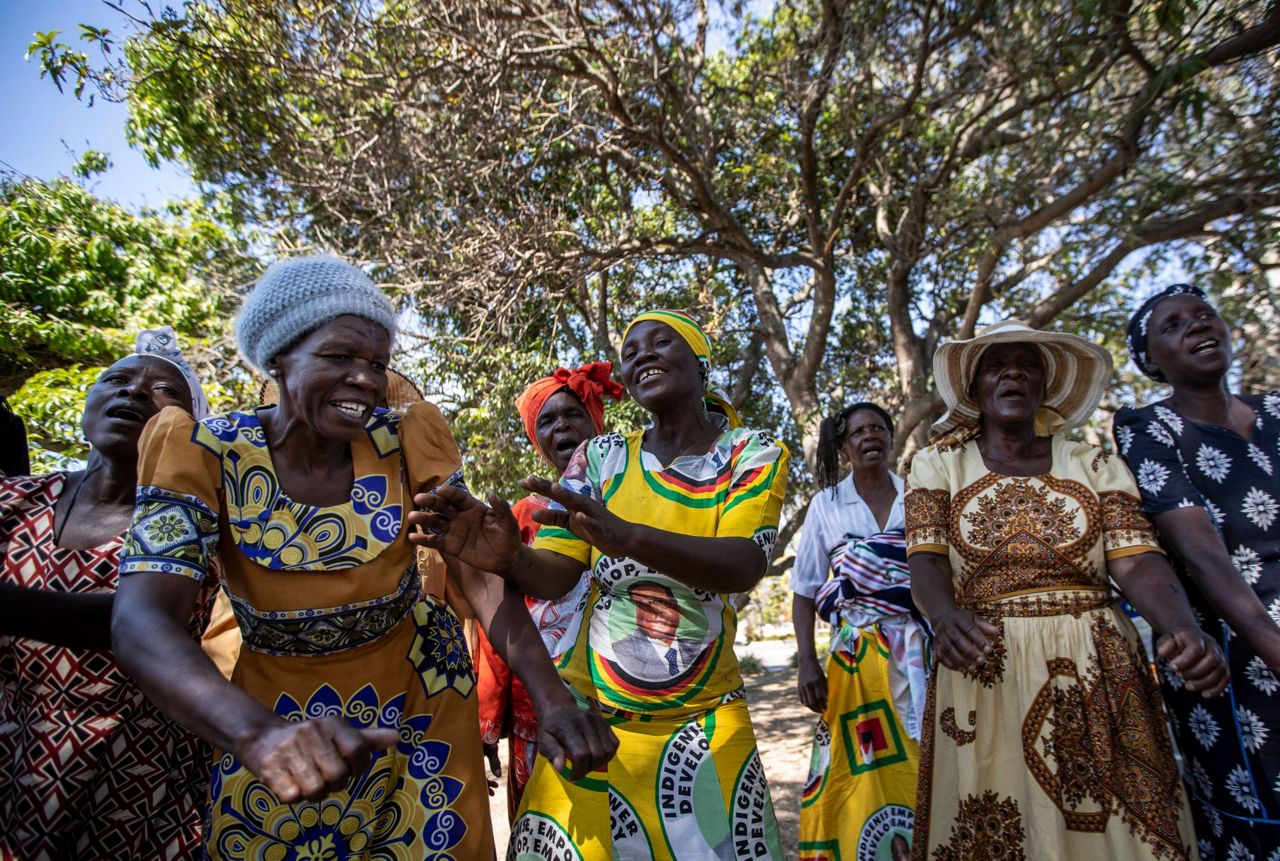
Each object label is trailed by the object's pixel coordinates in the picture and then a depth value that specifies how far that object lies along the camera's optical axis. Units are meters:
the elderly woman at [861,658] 3.52
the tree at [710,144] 6.82
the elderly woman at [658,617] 2.10
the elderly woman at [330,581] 1.78
